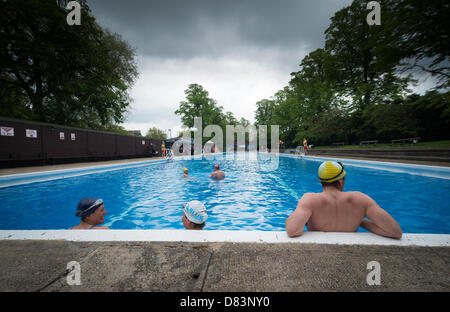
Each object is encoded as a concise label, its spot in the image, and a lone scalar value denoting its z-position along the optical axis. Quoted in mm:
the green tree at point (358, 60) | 16927
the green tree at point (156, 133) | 82750
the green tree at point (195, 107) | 41469
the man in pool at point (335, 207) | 2249
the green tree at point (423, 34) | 10234
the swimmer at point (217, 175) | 9648
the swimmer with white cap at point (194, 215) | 2906
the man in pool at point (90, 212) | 2959
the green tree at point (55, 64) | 13398
